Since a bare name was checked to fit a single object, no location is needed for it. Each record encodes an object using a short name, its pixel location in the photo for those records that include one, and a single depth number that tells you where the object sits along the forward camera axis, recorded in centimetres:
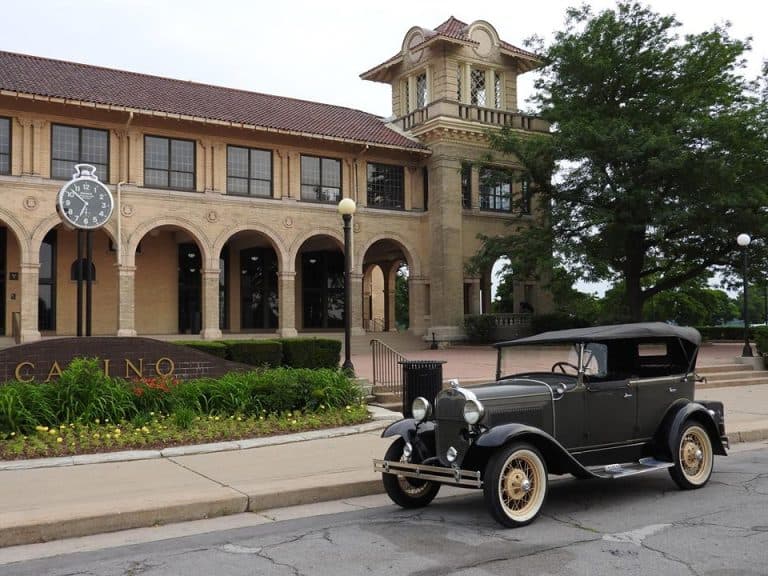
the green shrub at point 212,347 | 1531
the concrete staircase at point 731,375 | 1930
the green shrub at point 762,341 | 2212
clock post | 1510
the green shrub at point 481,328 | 3247
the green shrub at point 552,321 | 3269
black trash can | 1248
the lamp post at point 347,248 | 1586
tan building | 2648
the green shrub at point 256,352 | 1616
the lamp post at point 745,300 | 2211
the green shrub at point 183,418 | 1122
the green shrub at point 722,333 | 4047
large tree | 2781
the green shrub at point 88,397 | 1096
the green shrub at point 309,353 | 1695
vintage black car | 666
